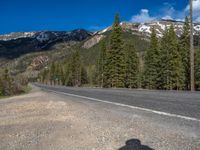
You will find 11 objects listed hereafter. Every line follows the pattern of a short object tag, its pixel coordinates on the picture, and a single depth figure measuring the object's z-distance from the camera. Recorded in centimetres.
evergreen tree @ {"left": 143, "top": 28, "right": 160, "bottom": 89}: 2715
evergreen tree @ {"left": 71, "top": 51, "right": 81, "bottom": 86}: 5258
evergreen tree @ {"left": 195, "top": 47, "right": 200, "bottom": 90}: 2441
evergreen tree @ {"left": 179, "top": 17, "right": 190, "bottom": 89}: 2462
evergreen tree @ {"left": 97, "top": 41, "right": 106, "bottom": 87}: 3584
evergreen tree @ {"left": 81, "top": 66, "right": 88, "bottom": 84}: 5609
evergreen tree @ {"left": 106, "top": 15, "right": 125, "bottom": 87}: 2712
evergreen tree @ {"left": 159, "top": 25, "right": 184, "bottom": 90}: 2424
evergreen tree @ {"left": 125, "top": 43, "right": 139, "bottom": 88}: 3090
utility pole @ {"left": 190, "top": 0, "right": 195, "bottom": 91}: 1151
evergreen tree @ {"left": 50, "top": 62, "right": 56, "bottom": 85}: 8029
